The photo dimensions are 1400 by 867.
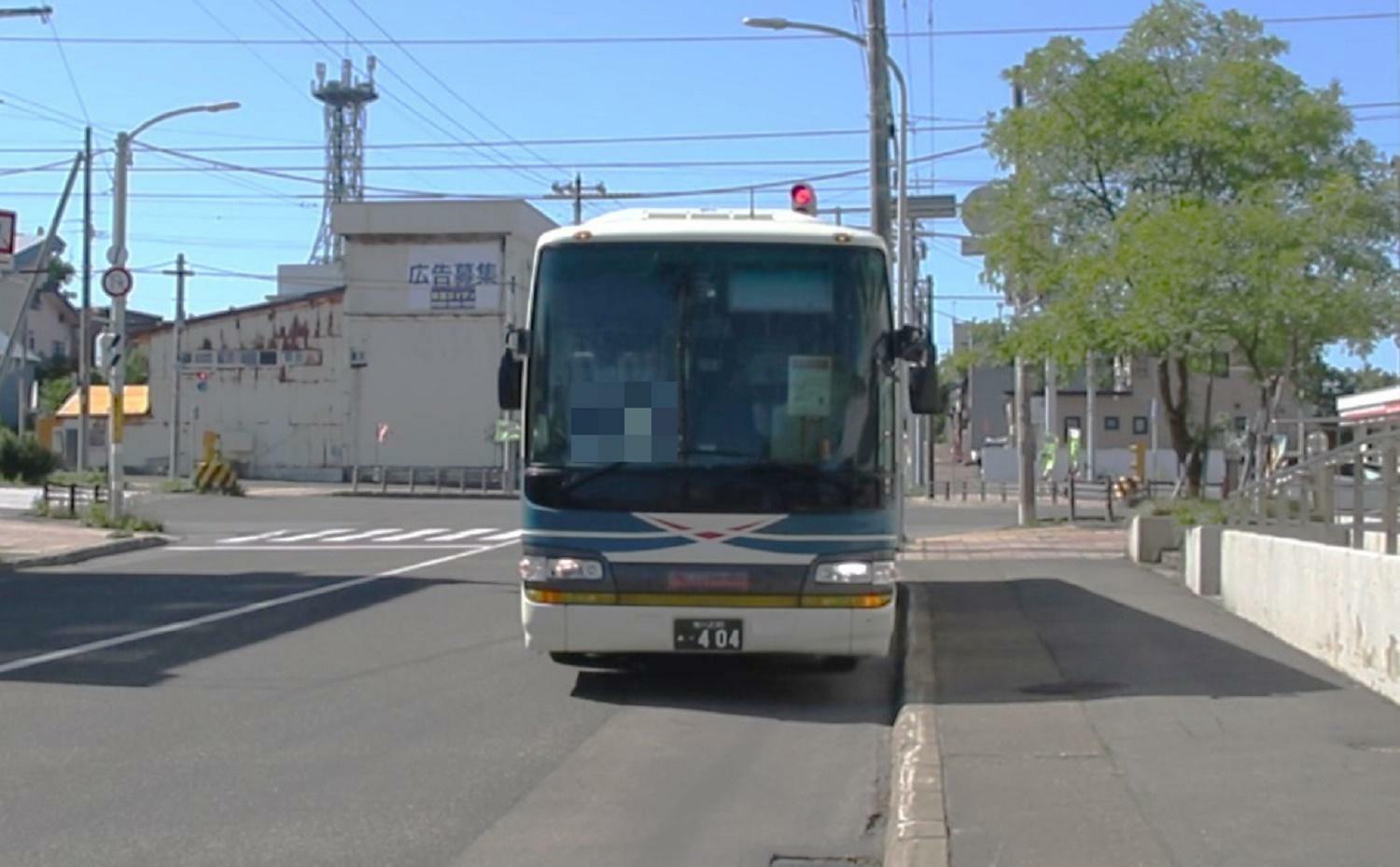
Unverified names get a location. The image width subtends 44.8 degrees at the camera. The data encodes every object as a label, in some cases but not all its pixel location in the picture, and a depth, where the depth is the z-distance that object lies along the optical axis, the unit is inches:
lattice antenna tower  4456.2
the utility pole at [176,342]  2396.7
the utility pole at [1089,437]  2579.0
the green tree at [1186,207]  998.4
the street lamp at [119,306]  1266.0
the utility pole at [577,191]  2064.7
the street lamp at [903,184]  1046.0
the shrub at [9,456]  2010.3
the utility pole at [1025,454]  1407.5
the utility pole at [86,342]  2161.7
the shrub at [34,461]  2033.7
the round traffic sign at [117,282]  1302.9
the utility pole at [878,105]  1013.8
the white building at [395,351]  2755.9
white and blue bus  460.1
